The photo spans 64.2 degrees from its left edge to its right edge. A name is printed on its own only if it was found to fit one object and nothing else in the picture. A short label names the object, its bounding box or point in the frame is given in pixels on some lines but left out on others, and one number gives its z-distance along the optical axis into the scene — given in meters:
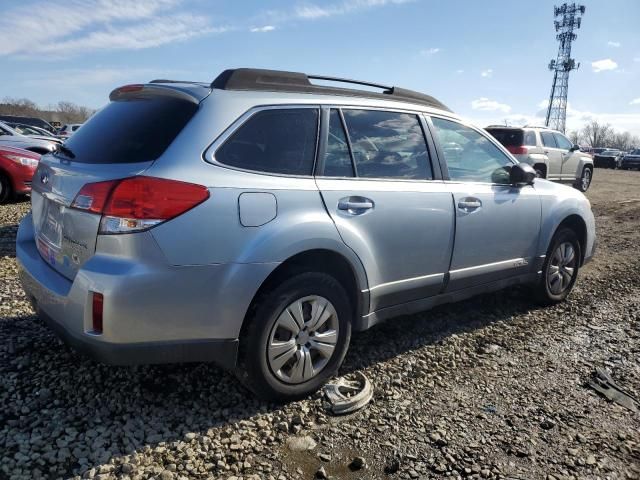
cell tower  62.32
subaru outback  2.33
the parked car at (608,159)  38.91
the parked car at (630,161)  36.62
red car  8.25
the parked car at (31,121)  25.42
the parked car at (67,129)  24.88
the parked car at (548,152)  12.97
